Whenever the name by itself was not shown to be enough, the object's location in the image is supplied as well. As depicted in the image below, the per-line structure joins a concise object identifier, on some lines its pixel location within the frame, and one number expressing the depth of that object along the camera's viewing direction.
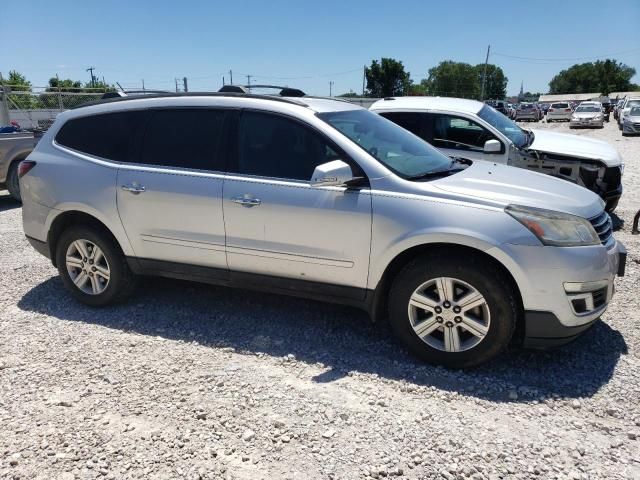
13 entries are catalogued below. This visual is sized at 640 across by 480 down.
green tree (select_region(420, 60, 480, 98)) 110.00
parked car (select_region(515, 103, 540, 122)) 42.16
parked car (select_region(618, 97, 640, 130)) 26.67
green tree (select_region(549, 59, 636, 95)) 102.81
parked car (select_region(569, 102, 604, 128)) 30.27
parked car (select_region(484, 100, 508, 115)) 43.33
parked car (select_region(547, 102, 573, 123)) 38.50
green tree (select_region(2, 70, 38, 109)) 17.55
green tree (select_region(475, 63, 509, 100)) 124.50
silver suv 3.13
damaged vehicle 6.71
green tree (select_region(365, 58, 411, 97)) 64.81
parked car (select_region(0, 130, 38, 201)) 8.97
